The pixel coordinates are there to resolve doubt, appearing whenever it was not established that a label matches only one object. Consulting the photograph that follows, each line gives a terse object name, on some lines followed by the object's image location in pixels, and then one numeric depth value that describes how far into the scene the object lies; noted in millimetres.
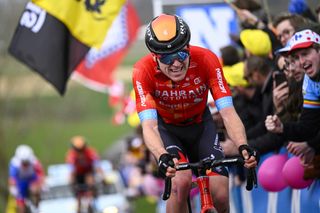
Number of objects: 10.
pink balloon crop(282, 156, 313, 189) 17937
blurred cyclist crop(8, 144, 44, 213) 43781
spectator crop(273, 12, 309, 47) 19375
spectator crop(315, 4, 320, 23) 19831
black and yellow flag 24312
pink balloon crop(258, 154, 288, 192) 19031
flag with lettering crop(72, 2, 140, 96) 30906
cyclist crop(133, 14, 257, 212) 15953
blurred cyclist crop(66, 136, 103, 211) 46937
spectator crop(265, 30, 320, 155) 16703
